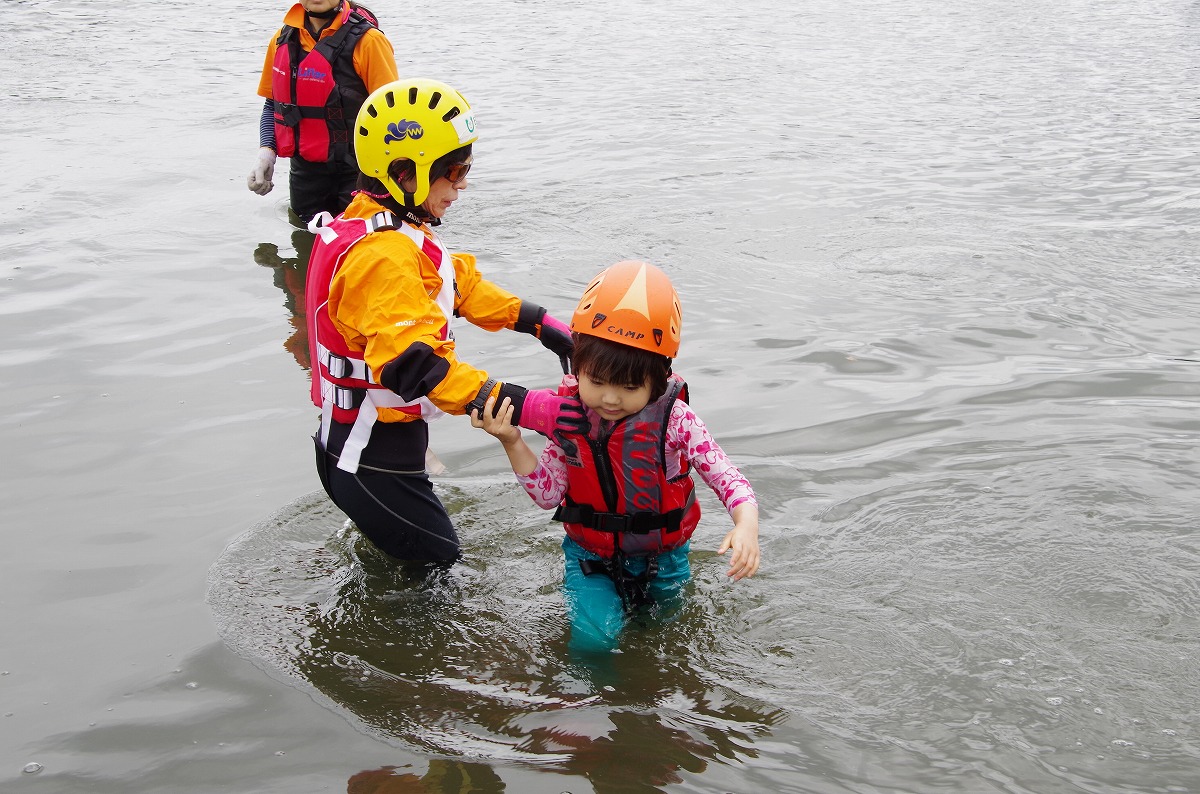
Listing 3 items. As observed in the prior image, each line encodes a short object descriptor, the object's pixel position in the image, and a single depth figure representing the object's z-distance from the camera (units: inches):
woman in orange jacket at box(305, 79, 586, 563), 151.7
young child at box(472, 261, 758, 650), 150.5
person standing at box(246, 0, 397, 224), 299.9
